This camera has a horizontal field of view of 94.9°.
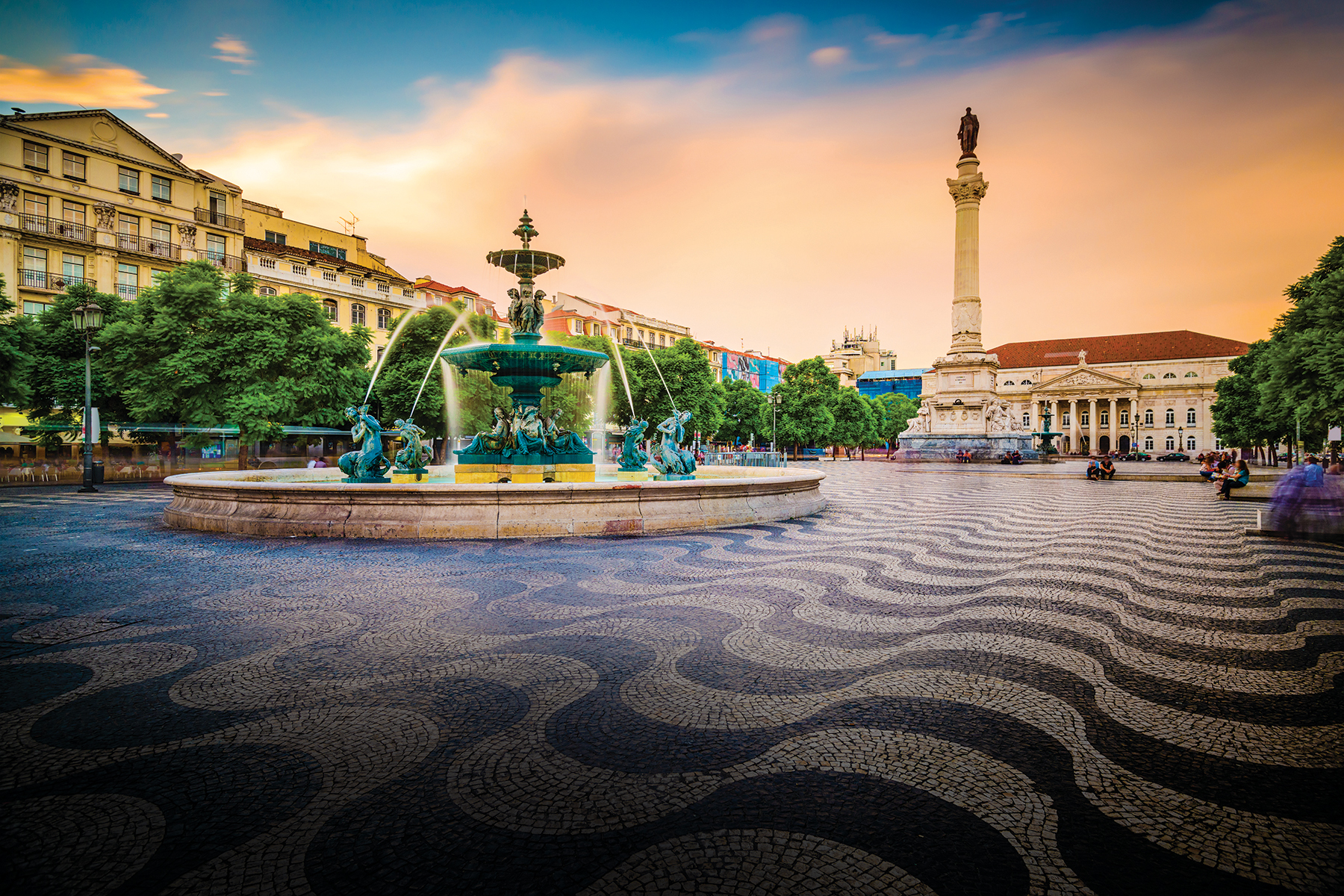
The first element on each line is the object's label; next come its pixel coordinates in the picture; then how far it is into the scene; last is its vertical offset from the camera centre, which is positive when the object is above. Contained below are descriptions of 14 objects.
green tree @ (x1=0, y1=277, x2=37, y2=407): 22.33 +2.98
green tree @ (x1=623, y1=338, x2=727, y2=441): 43.59 +4.33
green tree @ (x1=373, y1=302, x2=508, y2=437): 33.31 +3.30
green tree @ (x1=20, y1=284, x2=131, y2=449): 26.66 +2.81
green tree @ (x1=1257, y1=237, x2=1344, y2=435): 20.44 +3.33
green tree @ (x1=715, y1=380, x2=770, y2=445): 61.12 +3.15
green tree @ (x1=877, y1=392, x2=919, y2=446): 94.81 +4.79
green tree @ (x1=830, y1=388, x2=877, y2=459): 65.06 +2.74
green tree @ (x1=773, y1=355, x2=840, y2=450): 59.47 +3.85
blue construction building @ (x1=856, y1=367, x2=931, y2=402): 138.38 +14.05
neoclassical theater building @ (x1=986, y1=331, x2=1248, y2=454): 93.81 +8.61
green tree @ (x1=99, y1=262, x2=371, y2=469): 24.45 +3.44
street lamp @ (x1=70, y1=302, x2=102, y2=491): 19.36 +3.63
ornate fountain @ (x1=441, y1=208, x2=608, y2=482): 14.55 +1.04
